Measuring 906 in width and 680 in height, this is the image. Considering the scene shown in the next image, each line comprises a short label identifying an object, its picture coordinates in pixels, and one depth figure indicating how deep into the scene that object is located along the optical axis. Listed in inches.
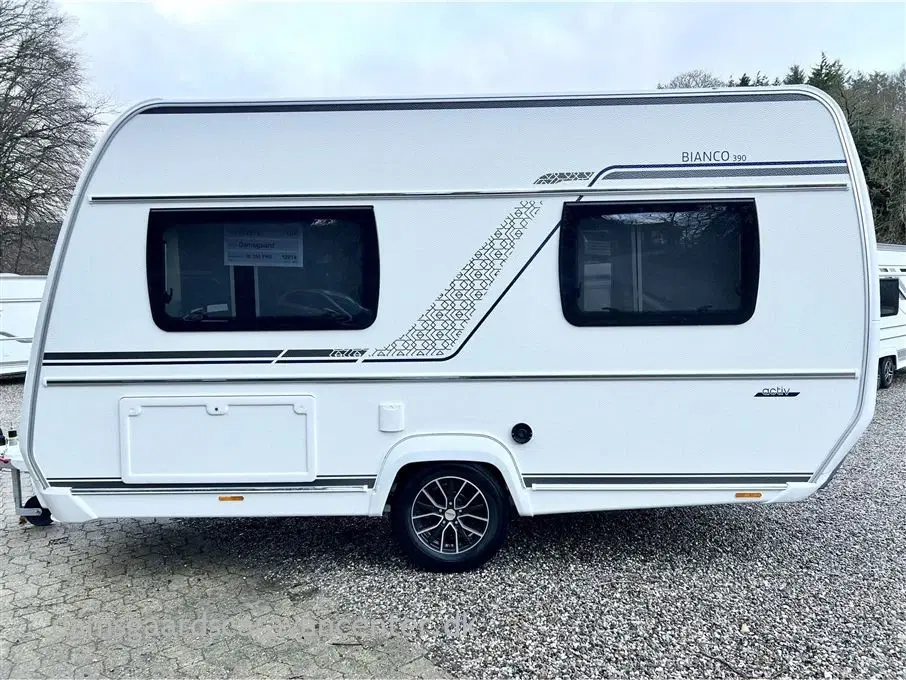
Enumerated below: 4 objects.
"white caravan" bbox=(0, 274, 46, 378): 464.8
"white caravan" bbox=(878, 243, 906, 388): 408.5
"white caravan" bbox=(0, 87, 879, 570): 141.9
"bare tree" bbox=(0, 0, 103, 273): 708.0
